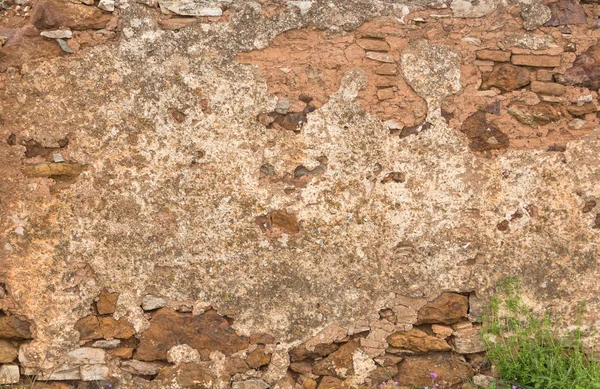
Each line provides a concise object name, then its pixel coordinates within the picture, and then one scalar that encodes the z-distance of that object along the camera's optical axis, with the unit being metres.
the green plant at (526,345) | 3.21
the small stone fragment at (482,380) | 3.31
